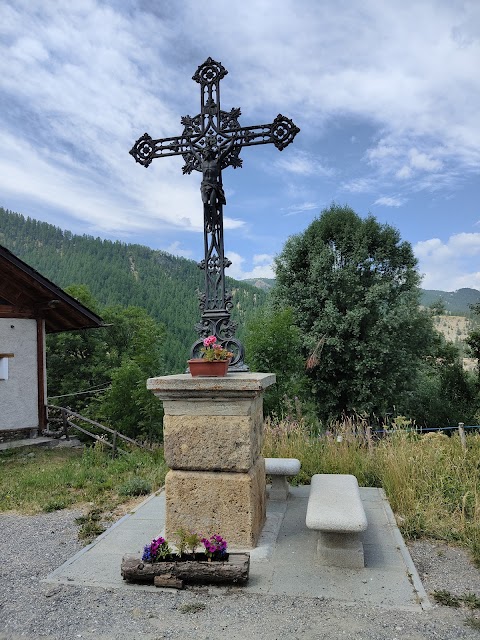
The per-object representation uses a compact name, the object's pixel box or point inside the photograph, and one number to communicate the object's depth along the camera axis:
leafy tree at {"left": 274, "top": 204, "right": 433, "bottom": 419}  17.56
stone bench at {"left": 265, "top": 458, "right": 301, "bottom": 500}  5.82
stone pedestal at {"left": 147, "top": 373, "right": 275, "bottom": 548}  4.21
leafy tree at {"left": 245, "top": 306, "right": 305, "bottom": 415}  13.95
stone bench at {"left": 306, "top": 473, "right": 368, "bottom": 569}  3.87
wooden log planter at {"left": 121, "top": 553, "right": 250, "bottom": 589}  3.66
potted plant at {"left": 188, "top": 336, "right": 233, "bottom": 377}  4.33
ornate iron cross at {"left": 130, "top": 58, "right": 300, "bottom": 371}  4.84
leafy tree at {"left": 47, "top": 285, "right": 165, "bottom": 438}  13.10
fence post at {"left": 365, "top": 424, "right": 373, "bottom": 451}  6.95
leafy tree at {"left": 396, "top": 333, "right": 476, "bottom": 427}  18.72
